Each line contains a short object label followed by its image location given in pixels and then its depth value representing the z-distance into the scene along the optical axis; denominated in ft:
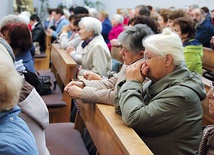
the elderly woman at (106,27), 23.63
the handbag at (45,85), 11.97
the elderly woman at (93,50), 12.87
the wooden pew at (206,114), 10.11
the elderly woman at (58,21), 24.49
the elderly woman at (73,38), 16.60
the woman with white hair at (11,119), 4.56
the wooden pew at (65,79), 12.30
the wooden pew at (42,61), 22.34
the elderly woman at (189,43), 11.50
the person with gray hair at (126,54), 7.94
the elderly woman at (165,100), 6.35
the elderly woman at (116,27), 22.66
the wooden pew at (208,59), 15.76
